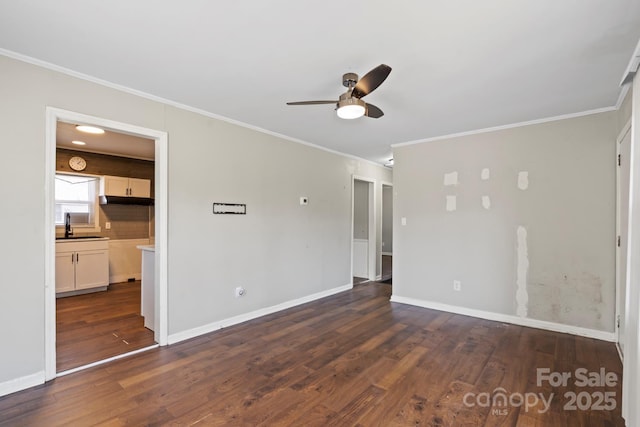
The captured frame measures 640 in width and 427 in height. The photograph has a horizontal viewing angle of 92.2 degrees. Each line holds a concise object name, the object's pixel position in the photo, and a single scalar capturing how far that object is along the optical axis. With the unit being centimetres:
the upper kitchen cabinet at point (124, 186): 566
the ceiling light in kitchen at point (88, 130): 404
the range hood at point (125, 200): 564
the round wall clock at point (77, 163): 539
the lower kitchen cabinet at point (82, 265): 486
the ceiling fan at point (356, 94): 214
